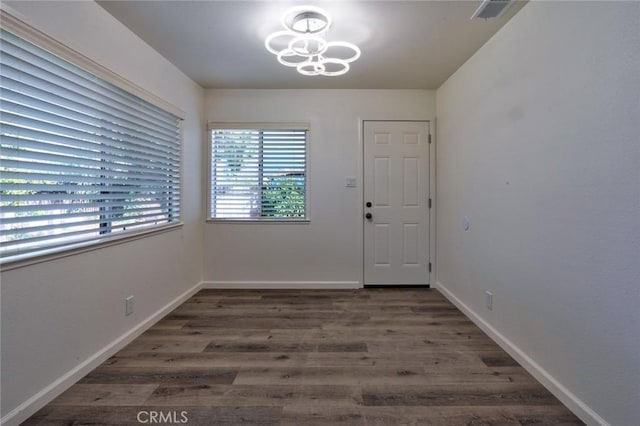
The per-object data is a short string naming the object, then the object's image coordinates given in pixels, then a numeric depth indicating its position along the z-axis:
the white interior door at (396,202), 3.45
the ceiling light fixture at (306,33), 1.88
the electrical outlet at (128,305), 2.16
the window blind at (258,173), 3.43
